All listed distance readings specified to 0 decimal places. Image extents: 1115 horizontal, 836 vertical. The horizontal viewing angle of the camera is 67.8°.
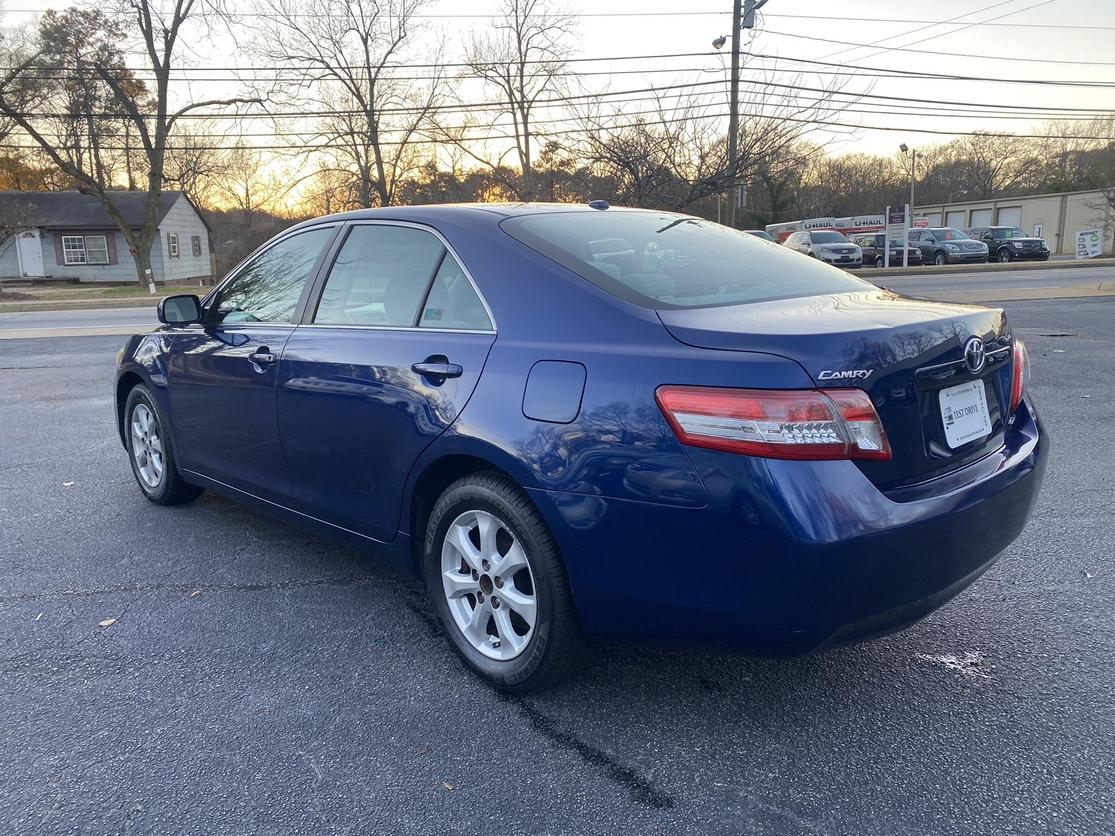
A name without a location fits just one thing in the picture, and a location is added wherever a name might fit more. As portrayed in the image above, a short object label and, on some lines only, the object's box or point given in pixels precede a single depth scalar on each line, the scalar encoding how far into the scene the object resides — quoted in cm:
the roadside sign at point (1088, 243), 3142
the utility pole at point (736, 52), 1892
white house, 3938
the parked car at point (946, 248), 3428
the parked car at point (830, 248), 3244
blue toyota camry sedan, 215
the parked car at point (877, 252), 3491
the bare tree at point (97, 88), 3080
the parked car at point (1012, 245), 3534
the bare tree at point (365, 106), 3388
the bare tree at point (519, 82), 3231
